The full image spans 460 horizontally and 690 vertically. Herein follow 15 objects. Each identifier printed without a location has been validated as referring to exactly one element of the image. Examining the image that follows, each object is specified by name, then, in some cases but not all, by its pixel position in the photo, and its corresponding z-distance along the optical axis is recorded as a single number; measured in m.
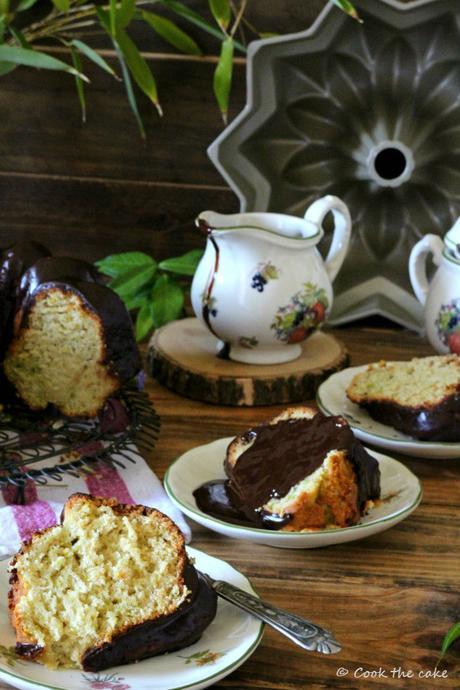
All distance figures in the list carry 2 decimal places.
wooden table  0.91
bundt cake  1.10
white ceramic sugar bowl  1.25
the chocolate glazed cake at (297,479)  1.00
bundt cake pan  1.37
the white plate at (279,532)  0.99
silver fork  0.89
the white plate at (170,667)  0.87
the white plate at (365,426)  1.11
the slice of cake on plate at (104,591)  0.88
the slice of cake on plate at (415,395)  1.11
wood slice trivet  1.23
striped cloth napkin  1.02
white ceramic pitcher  1.22
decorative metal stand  1.03
